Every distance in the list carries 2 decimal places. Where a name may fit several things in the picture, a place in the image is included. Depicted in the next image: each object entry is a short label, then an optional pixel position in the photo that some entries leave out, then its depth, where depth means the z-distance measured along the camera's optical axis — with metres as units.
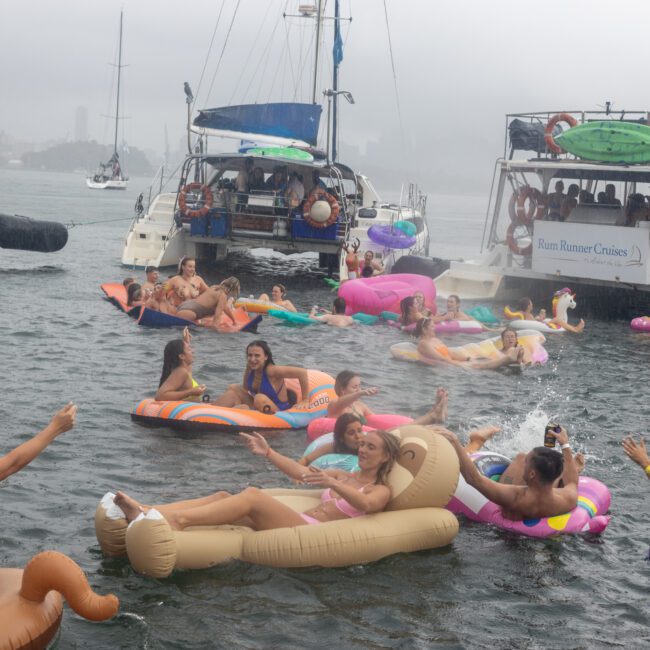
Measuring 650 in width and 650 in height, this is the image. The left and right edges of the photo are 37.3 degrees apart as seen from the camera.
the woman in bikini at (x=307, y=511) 6.90
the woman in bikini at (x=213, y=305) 16.62
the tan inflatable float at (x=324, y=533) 6.55
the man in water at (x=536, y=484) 7.54
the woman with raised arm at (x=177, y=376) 10.56
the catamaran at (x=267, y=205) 24.72
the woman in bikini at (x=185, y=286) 17.23
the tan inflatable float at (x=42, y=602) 5.29
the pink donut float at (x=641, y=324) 19.62
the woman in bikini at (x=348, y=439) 8.66
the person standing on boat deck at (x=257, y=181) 26.70
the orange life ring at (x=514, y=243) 22.83
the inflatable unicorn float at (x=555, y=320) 18.50
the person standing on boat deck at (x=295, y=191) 24.95
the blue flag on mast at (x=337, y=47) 32.72
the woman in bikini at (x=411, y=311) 17.45
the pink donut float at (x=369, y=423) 9.88
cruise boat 20.36
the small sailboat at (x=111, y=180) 97.00
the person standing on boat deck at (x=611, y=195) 22.05
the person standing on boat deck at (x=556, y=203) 22.27
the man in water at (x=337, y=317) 18.17
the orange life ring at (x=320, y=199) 24.23
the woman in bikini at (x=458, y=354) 14.68
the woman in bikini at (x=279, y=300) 19.05
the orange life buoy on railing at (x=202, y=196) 24.89
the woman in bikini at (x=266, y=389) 10.66
